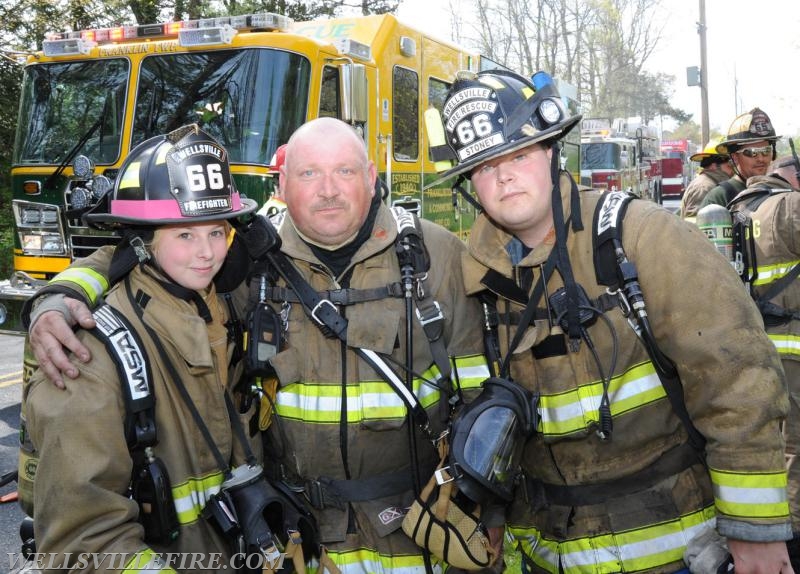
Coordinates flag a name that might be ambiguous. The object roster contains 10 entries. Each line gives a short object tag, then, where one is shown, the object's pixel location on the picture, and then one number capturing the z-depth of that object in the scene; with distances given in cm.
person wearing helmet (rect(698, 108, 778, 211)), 531
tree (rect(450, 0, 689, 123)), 3534
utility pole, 2247
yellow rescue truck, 567
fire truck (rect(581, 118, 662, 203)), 1808
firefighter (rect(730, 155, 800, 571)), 379
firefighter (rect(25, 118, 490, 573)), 241
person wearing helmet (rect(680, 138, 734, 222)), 641
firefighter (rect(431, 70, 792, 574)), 193
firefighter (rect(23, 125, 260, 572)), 184
